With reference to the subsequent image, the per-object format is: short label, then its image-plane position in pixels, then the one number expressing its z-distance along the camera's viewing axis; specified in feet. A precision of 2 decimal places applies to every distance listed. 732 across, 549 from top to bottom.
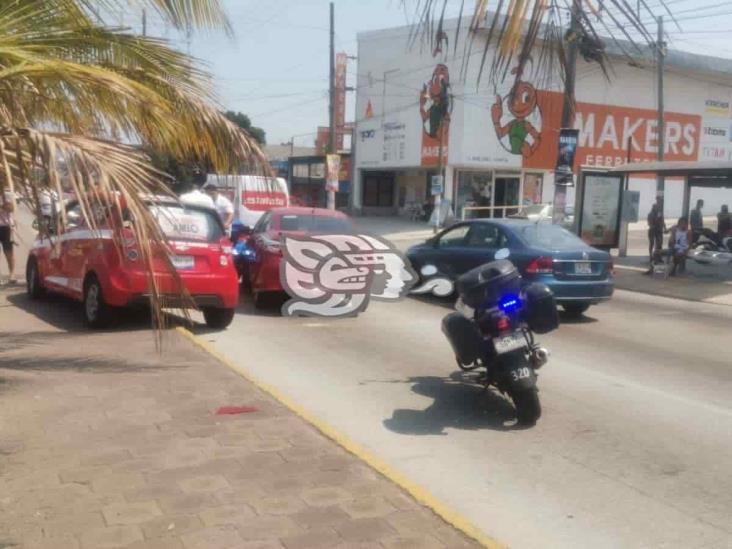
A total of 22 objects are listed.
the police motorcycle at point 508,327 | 21.81
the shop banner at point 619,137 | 136.67
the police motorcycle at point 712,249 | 63.77
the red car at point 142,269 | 32.27
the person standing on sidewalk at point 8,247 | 44.37
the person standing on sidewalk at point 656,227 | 72.13
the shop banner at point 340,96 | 140.41
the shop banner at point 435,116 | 126.82
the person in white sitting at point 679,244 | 62.85
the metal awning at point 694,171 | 63.98
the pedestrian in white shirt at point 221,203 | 47.12
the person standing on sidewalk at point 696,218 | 83.23
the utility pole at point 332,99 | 105.19
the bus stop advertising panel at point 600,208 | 74.64
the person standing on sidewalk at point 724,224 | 74.06
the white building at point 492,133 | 130.00
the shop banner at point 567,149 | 64.39
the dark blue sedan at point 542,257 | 40.73
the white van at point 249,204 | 72.81
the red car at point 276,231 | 40.04
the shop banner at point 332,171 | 100.90
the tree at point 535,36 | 11.07
